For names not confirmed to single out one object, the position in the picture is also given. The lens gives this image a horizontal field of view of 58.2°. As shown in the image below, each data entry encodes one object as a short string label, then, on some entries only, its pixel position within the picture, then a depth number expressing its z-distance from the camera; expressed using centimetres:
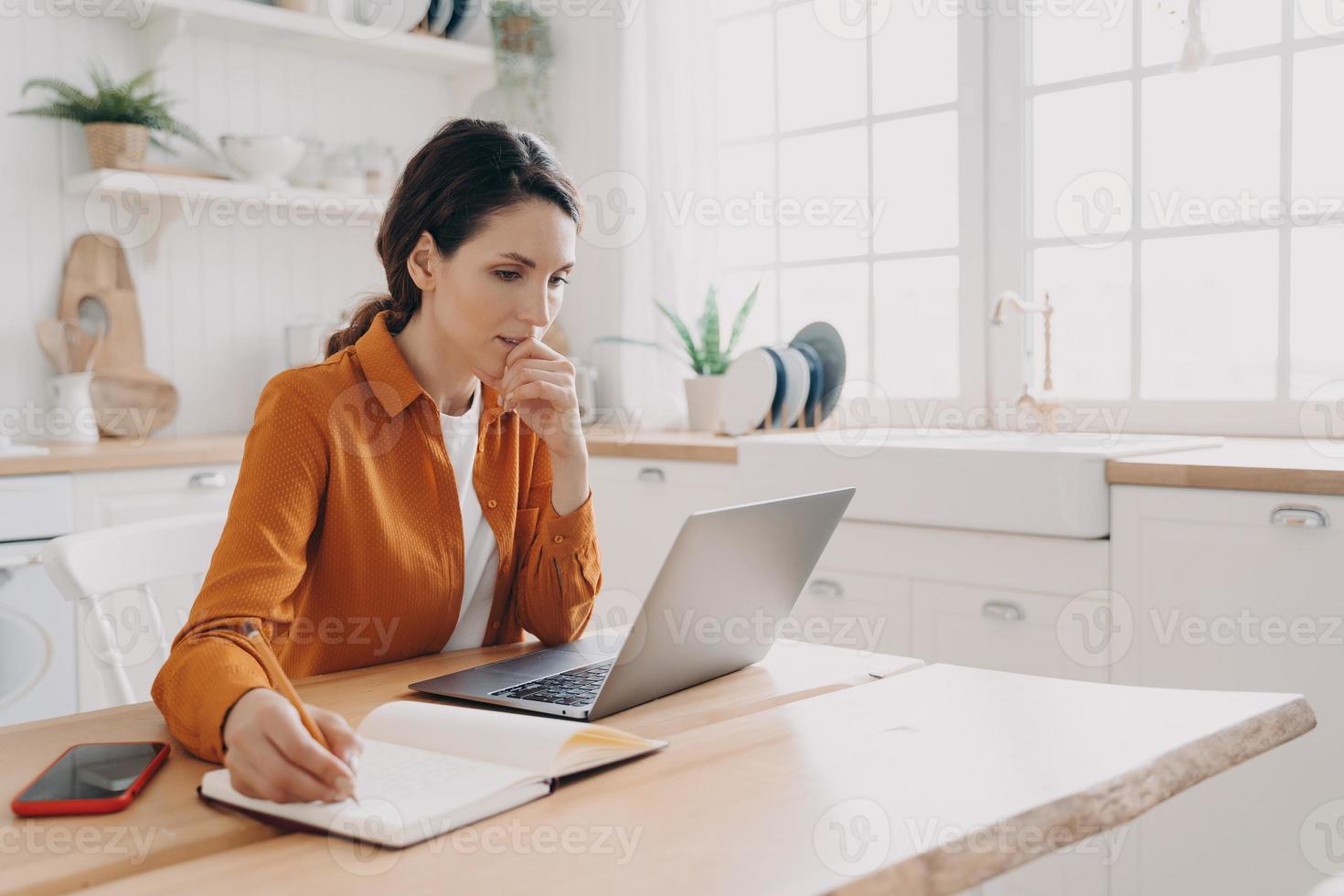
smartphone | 82
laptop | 101
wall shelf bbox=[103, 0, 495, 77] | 308
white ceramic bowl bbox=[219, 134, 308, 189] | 317
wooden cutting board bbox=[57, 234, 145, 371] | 310
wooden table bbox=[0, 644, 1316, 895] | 69
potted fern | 298
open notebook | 75
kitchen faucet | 261
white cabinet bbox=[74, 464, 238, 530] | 268
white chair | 131
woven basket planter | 300
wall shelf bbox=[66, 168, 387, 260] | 302
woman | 125
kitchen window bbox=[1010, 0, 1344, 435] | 245
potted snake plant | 318
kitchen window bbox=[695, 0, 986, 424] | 300
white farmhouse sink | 208
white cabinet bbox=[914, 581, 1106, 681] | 211
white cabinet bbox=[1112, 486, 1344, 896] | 185
